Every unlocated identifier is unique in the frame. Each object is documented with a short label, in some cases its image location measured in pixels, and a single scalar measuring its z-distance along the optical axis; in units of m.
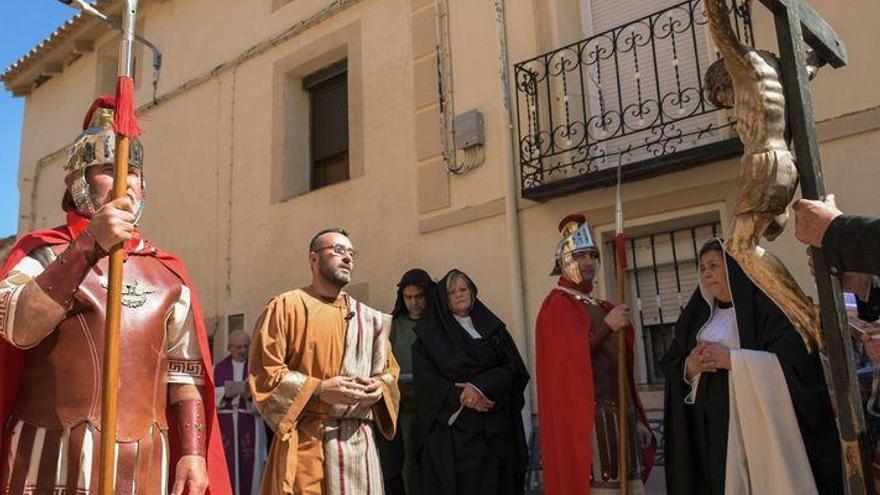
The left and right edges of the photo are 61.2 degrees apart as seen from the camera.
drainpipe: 5.86
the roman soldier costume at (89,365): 2.18
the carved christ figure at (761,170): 1.79
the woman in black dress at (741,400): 3.21
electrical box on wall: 6.32
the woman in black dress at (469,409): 4.54
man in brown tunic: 3.41
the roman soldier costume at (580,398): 4.04
